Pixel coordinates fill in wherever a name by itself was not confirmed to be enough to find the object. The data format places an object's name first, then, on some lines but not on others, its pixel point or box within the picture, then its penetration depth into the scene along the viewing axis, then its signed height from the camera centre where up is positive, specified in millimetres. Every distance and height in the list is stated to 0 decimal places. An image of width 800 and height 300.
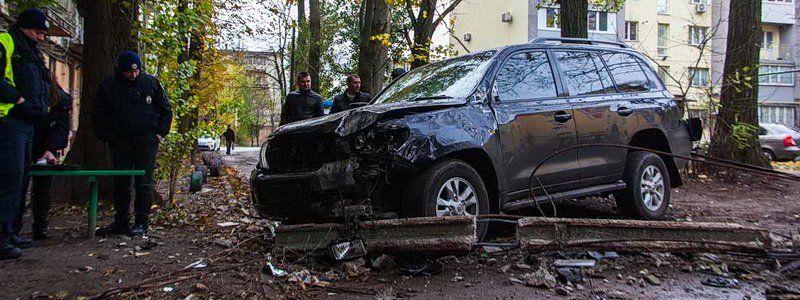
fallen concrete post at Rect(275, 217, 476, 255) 3986 -598
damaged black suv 4246 +97
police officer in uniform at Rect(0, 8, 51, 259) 4465 +350
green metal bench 4918 -231
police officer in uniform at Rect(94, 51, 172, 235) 5387 +211
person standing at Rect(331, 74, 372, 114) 8164 +816
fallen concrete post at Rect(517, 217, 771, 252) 4262 -620
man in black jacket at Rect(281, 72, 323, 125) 8266 +685
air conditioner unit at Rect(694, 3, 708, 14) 36406 +9571
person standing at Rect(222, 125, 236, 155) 34656 +720
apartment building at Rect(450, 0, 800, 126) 35062 +8268
